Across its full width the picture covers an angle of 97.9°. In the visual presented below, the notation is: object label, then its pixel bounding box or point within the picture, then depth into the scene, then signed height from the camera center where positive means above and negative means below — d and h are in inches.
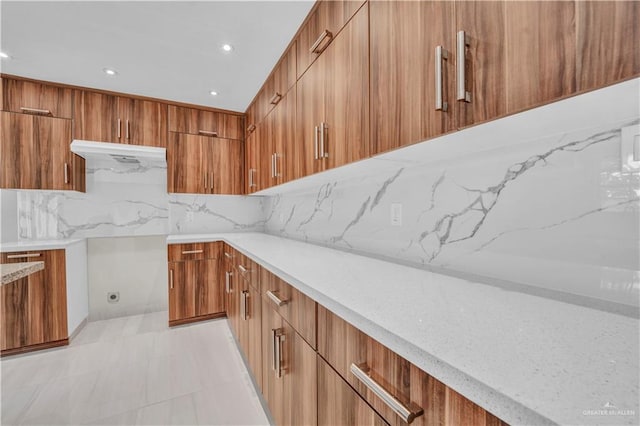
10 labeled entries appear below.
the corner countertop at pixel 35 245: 87.2 -10.6
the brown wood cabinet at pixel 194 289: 110.3 -31.6
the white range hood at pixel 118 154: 95.1 +21.3
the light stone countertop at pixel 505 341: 14.0 -9.8
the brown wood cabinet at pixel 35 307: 87.5 -30.8
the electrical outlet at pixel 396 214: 55.5 -0.8
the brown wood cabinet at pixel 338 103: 46.9 +21.3
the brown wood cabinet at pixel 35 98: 94.0 +39.9
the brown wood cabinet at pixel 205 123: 118.1 +39.5
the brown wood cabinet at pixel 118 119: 102.9 +36.1
